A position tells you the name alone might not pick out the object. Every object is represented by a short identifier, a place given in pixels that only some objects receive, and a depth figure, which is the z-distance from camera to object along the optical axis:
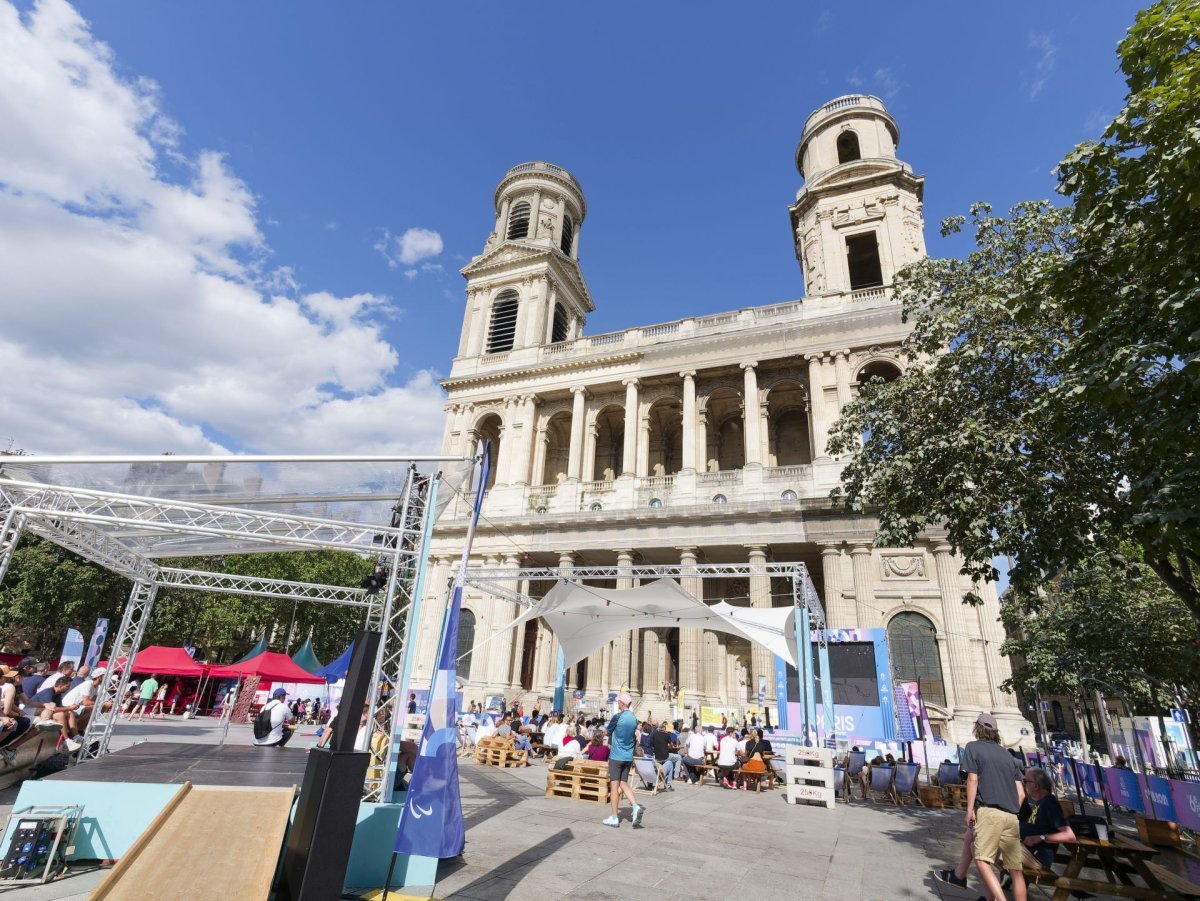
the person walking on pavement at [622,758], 8.16
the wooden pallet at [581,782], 10.12
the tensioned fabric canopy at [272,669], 20.81
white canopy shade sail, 14.62
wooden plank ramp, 3.65
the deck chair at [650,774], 11.59
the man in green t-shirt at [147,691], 22.20
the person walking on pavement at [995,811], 4.99
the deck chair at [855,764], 13.01
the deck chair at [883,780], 12.19
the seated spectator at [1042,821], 6.11
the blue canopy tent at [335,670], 20.16
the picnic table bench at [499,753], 14.31
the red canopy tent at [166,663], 21.88
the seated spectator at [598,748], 10.81
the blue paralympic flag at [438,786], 5.16
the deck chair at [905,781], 12.15
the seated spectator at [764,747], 13.80
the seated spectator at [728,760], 13.15
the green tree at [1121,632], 17.94
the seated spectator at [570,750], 11.33
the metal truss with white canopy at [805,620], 13.47
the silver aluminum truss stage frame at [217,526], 8.41
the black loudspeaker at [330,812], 3.84
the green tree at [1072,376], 5.10
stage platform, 6.20
